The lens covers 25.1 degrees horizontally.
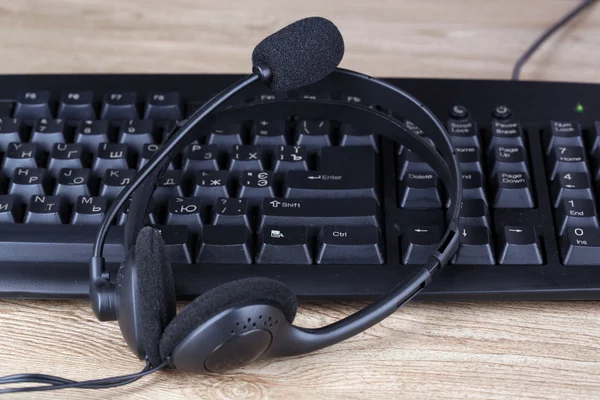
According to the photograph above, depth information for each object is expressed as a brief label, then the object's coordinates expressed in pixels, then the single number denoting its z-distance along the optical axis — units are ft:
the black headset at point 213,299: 1.60
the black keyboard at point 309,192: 1.77
